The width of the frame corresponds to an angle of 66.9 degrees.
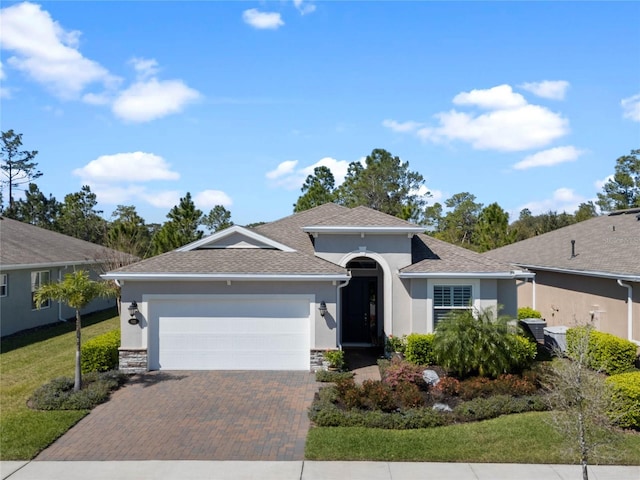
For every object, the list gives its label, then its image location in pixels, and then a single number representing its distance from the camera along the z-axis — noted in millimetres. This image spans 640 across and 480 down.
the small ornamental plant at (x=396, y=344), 14352
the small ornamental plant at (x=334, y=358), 13195
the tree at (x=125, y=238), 25297
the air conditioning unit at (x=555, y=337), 15299
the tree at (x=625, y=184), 46625
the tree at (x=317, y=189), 32781
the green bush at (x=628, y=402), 9133
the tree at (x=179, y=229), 22188
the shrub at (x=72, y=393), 10519
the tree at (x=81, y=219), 50719
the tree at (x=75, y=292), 11422
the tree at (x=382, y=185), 47219
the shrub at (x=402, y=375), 11328
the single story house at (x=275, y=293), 13455
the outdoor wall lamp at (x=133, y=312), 13367
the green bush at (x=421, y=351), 13711
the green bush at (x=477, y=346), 11742
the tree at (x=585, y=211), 45697
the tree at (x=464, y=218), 51938
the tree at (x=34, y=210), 50906
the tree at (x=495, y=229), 29750
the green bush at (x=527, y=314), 18636
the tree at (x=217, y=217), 63719
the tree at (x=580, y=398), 6352
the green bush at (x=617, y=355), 12578
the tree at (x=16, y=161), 51625
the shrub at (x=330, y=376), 12492
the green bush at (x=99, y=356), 13125
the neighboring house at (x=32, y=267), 18812
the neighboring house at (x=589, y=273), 14219
